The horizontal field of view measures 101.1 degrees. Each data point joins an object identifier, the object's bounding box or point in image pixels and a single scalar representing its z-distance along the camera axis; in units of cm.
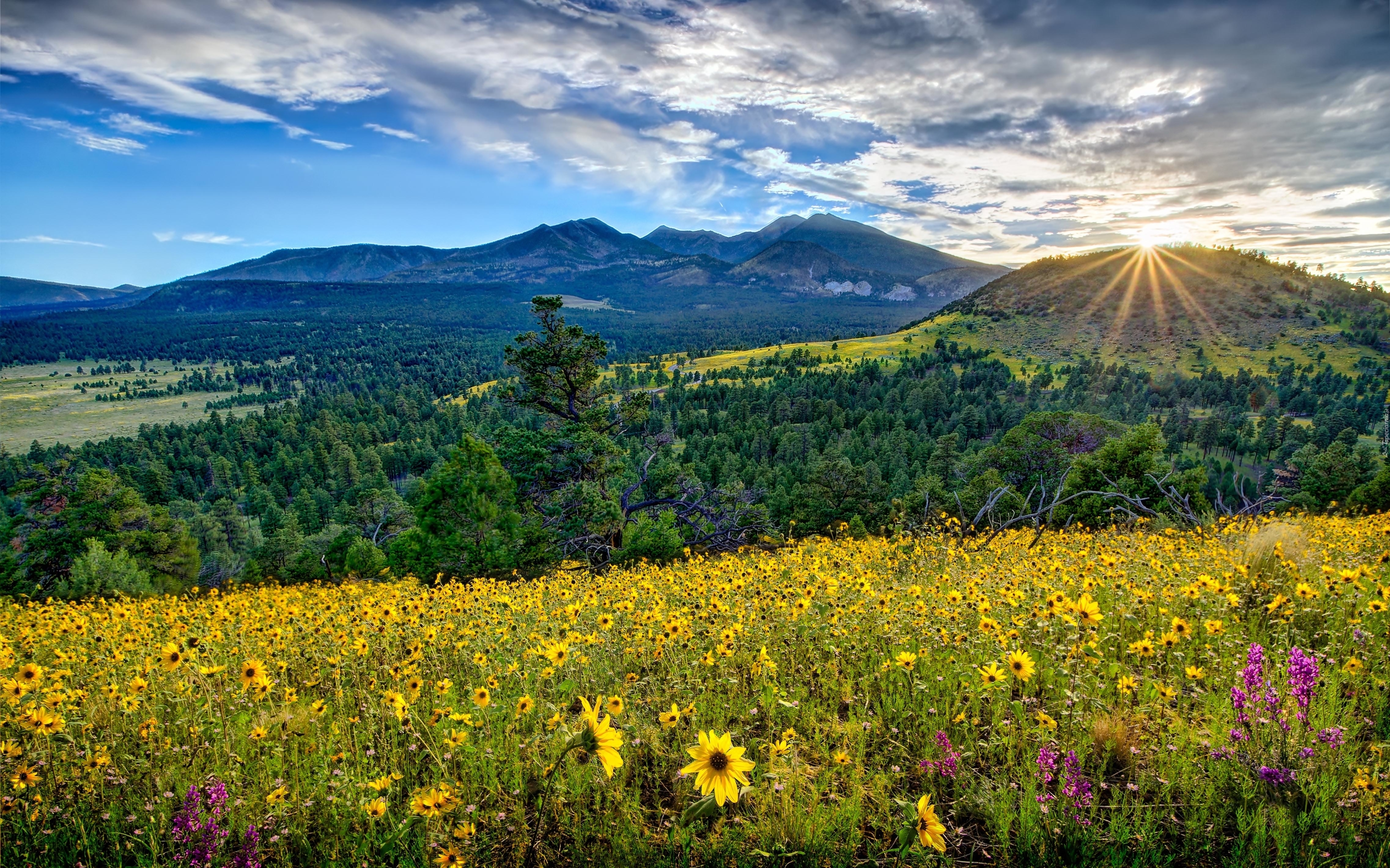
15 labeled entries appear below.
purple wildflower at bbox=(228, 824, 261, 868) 297
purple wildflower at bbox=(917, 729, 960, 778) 332
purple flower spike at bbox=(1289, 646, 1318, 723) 308
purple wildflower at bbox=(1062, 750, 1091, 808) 289
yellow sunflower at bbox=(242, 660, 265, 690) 399
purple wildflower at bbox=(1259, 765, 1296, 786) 278
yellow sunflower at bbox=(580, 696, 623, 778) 220
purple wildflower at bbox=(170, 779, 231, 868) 294
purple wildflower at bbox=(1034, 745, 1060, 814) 312
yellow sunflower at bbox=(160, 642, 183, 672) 429
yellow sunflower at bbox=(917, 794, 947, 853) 224
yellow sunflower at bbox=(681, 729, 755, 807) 233
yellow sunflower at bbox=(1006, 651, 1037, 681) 356
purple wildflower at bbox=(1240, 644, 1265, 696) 313
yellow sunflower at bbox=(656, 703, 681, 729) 355
